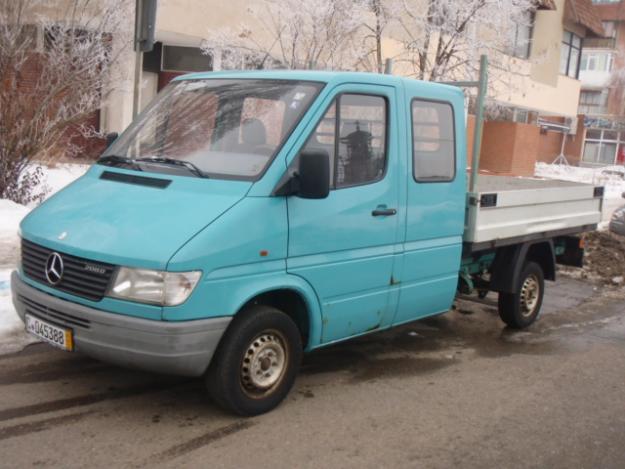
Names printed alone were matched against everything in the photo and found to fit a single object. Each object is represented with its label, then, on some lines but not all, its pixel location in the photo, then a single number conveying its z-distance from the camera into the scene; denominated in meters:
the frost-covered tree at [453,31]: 14.15
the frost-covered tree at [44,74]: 10.09
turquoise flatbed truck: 4.18
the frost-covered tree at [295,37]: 13.99
